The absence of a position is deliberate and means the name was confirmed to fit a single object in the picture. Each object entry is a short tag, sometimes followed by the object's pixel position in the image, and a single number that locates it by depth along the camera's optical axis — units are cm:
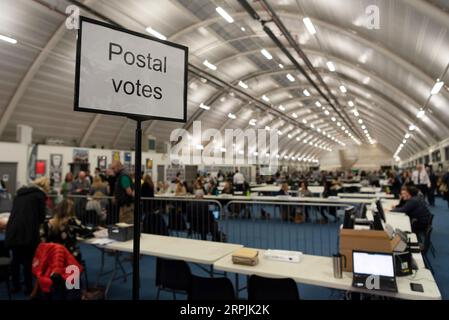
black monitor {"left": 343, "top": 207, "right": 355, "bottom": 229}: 276
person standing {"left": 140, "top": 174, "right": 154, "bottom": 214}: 659
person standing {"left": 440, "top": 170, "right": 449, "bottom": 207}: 1075
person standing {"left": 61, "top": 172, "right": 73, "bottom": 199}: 823
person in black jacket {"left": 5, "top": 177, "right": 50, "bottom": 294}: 358
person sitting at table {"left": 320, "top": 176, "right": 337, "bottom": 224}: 827
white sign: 95
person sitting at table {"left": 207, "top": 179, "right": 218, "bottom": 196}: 1049
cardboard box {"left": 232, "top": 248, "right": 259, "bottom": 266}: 271
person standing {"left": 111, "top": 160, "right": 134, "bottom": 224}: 512
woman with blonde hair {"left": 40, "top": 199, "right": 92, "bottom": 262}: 339
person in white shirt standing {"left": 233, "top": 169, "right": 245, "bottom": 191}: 1200
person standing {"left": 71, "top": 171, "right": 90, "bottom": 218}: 689
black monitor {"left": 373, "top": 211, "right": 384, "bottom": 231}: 288
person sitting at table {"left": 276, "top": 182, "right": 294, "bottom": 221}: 875
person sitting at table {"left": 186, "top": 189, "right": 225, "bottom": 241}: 540
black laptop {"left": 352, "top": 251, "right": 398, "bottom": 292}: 217
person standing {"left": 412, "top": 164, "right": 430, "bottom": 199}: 1087
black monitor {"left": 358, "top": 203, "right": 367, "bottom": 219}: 482
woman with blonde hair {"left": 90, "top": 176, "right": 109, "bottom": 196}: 735
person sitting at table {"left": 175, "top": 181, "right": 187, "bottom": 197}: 874
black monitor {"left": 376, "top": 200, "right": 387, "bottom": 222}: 388
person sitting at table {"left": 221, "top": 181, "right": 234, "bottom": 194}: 982
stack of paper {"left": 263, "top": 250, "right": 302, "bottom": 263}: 284
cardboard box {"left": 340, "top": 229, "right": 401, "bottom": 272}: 234
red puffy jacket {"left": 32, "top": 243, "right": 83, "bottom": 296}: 288
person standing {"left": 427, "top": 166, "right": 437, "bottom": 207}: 1173
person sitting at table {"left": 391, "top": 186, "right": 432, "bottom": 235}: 478
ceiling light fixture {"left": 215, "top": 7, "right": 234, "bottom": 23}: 802
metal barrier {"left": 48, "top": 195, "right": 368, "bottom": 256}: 547
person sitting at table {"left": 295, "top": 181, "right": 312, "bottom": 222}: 859
